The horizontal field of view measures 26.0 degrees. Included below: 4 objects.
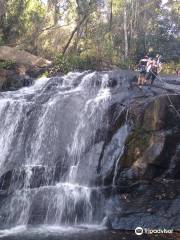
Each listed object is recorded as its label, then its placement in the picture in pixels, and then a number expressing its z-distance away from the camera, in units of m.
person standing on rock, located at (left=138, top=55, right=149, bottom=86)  16.14
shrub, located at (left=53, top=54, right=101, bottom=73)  22.30
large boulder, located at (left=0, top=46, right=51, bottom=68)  21.59
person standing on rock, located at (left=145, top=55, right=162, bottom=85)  16.19
